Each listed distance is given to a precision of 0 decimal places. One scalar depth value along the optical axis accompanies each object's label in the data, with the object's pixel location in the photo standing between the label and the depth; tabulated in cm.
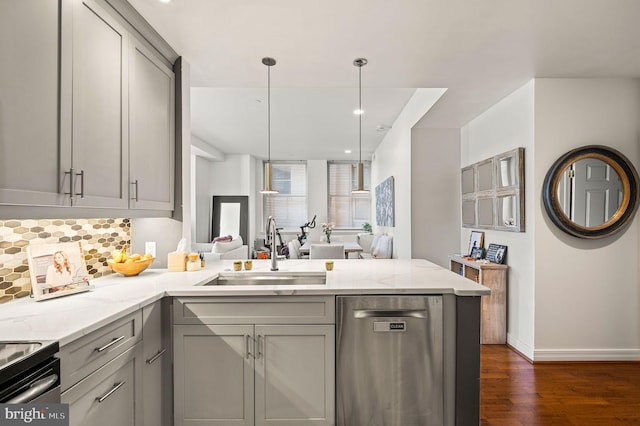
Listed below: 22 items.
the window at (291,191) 898
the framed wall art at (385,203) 574
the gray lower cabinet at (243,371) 187
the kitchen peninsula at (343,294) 185
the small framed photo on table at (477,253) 388
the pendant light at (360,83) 262
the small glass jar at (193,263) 243
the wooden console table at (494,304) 343
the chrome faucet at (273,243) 233
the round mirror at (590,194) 293
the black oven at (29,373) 95
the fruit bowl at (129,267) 220
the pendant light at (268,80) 262
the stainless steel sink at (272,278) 238
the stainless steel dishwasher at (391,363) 189
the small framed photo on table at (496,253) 348
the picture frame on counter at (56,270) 164
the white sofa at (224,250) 553
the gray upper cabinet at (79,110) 125
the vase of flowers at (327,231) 636
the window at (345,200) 891
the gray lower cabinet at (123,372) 125
